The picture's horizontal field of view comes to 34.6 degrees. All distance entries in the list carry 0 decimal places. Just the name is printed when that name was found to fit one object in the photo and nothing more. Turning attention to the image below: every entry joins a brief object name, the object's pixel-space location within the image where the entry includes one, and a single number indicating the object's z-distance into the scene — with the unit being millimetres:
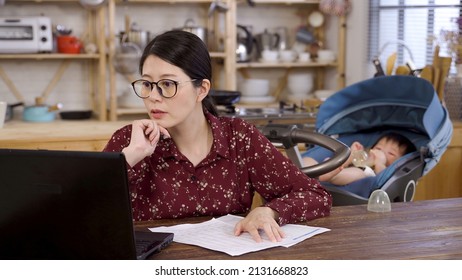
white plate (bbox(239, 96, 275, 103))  6121
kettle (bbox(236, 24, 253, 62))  6078
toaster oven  5402
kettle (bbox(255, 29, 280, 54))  6219
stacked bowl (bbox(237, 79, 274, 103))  6141
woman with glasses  2105
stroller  3076
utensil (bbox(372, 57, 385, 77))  4582
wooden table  1767
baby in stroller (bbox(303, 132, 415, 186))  3275
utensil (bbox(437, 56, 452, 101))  4625
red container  5641
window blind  5075
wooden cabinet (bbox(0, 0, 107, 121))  5671
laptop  1436
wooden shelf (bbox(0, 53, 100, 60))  5430
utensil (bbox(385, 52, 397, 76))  4895
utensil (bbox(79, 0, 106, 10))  5336
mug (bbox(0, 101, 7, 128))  4449
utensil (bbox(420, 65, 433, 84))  4637
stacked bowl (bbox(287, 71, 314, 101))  6348
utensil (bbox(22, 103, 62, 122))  5566
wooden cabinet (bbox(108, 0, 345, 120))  5723
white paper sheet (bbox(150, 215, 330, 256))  1802
